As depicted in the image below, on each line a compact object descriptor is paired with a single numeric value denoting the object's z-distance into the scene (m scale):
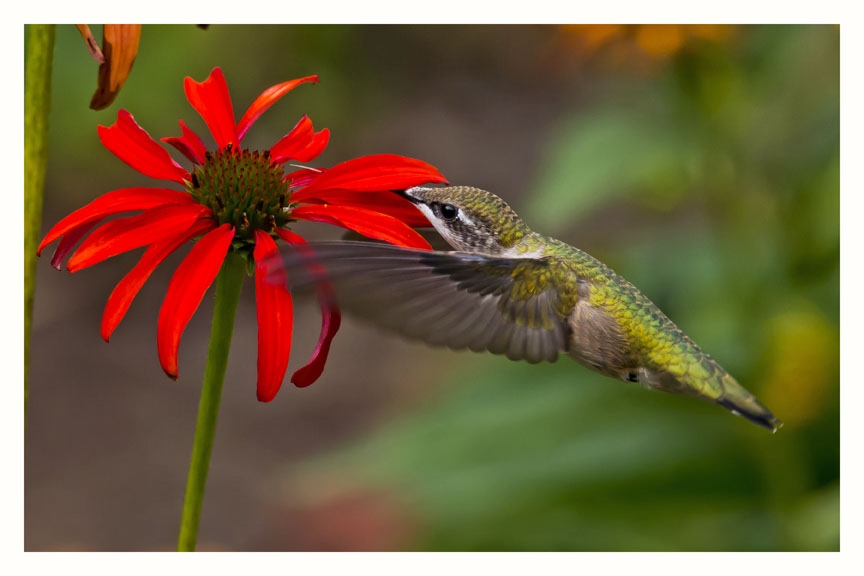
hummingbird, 1.57
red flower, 1.57
